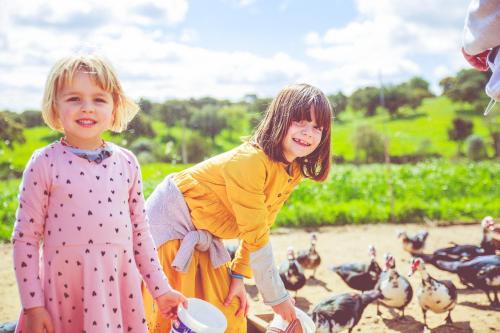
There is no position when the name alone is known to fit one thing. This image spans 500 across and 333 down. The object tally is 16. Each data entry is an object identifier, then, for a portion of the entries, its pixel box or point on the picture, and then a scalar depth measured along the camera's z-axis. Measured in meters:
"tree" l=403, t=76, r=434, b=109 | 20.50
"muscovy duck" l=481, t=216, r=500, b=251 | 4.74
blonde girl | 1.59
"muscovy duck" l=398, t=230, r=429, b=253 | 5.55
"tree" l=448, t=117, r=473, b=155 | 18.38
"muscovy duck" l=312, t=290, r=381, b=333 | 3.37
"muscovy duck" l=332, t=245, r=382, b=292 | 4.42
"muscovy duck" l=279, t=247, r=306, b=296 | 4.35
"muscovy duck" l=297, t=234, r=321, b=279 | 4.98
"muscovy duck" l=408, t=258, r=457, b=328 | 3.75
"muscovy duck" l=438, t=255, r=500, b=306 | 4.15
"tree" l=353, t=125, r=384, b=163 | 17.08
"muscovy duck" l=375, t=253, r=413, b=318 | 3.88
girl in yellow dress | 2.26
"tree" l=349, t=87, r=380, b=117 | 22.48
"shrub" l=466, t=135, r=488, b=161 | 16.12
